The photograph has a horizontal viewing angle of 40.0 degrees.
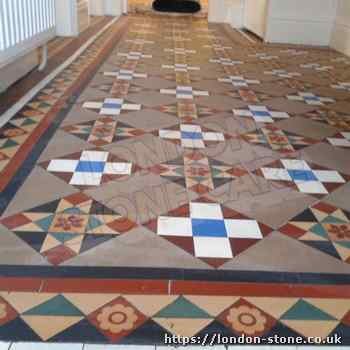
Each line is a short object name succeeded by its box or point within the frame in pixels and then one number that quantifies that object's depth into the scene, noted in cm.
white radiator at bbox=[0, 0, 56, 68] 287
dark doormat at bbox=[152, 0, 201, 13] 1041
